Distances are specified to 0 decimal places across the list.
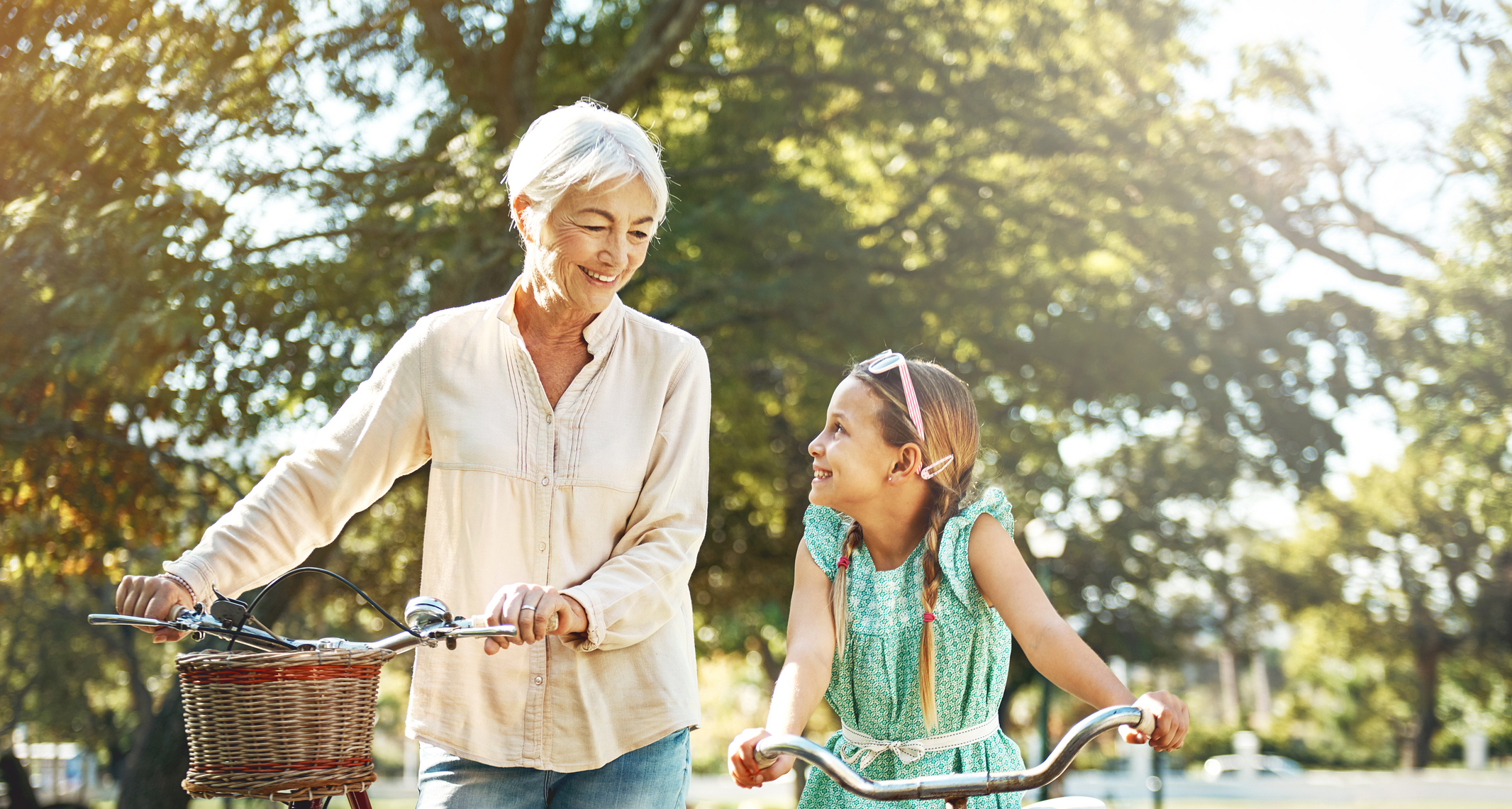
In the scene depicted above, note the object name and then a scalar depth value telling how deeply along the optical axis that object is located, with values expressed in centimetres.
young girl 277
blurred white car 3678
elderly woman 238
